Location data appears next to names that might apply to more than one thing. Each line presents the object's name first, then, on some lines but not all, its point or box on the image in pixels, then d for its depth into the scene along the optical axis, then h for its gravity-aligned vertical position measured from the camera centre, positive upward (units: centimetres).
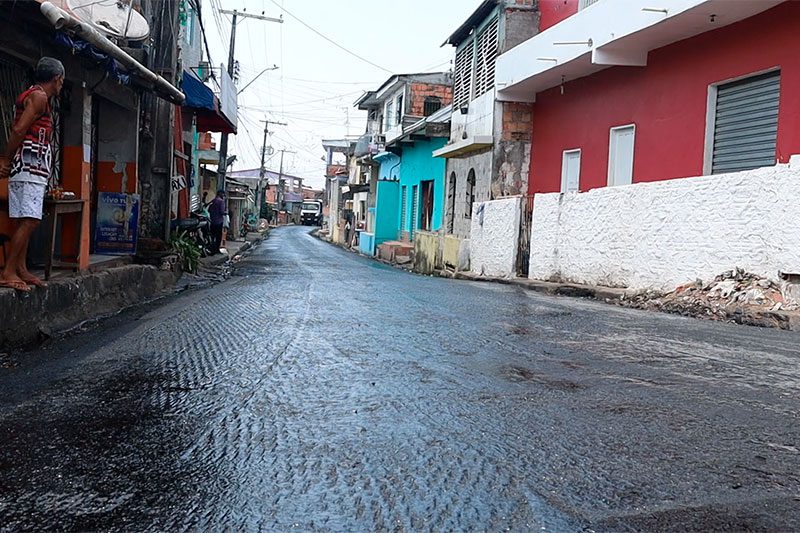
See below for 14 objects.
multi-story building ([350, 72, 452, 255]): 3297 +462
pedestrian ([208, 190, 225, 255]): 1934 +21
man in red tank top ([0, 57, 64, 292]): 574 +44
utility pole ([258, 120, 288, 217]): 6147 +472
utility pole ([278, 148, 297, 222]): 8256 +506
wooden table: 644 +4
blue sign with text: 1023 -3
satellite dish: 812 +230
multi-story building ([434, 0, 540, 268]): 1848 +310
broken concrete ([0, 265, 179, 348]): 575 -80
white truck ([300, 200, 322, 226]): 8950 +244
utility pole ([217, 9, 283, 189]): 2535 +218
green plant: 1244 -46
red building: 1016 +279
